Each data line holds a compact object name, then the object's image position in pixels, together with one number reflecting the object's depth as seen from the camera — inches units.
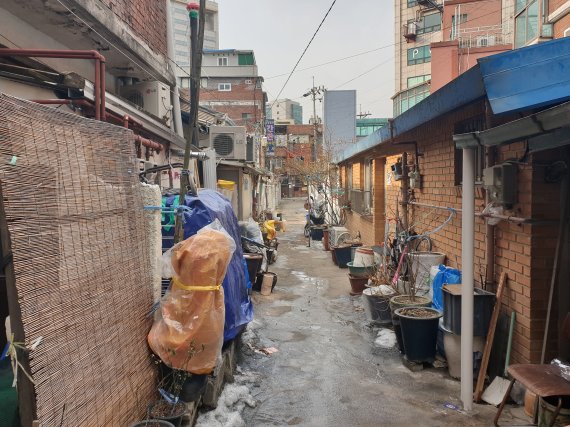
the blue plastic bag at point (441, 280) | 210.8
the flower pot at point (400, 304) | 216.7
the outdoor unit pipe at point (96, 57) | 133.0
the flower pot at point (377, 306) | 260.1
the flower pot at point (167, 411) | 130.3
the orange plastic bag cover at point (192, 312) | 135.2
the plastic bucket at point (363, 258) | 343.3
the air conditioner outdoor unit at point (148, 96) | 315.9
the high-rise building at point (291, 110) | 3159.5
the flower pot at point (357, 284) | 342.3
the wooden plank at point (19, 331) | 80.3
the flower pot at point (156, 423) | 120.3
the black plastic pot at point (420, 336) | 198.2
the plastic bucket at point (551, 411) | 124.3
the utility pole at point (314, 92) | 1726.1
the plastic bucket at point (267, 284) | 354.6
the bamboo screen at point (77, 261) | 83.6
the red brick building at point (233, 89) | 1656.0
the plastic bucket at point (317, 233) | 705.0
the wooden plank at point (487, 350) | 166.6
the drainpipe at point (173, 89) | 356.8
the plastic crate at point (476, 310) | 176.1
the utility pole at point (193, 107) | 162.2
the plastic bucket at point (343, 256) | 462.0
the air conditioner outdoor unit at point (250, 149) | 600.5
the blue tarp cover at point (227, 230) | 173.5
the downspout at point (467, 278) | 160.4
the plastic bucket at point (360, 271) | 335.0
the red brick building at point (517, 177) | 136.8
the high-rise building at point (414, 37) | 1594.5
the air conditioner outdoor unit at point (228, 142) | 481.1
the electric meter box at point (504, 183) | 163.8
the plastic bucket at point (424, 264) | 248.8
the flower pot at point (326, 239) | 596.3
